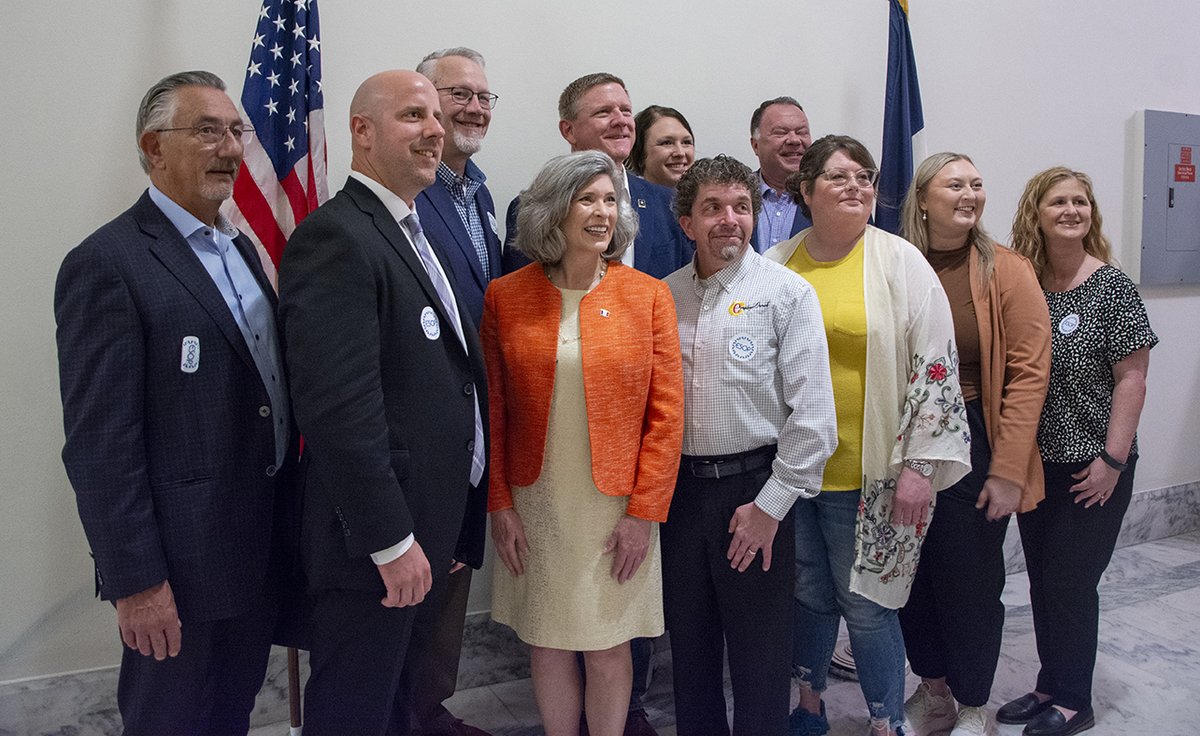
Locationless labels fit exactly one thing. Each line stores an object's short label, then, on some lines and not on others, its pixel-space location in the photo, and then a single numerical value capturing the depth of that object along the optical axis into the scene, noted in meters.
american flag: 2.52
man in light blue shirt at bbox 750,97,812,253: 3.24
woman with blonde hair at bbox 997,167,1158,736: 2.72
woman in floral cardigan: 2.34
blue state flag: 3.68
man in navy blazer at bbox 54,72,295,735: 1.60
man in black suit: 1.63
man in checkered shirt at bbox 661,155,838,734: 2.18
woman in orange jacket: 2.11
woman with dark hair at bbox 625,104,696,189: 3.14
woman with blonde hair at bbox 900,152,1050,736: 2.53
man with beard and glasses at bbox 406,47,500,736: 2.44
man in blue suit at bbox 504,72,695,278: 2.73
